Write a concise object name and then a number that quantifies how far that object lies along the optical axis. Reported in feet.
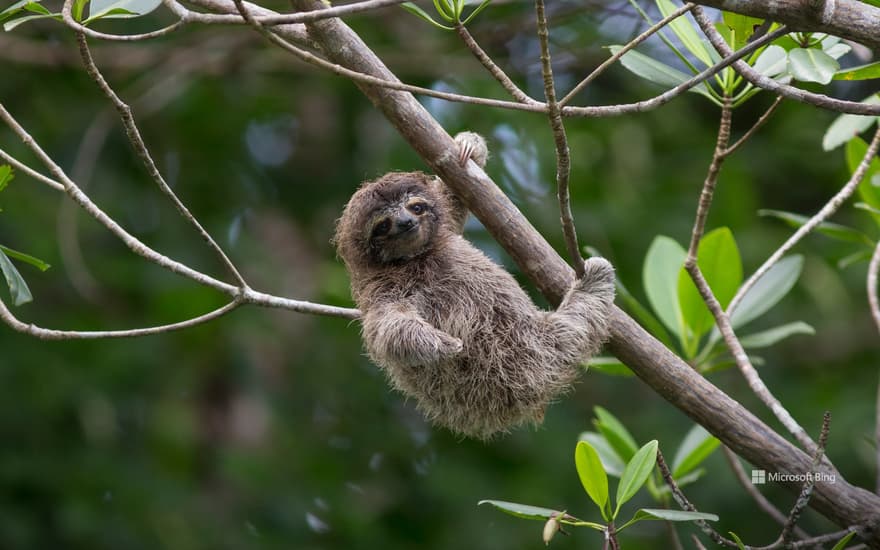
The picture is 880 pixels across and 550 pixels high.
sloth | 25.96
